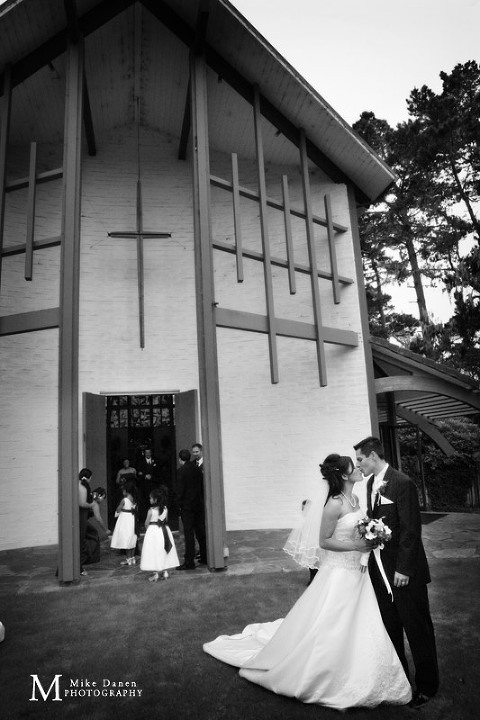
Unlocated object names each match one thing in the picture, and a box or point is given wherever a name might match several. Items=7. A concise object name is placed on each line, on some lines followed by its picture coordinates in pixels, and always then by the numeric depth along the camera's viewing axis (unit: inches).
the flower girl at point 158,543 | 249.6
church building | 312.2
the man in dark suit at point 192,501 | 278.5
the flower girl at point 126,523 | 287.4
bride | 125.6
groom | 127.7
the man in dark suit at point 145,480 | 390.3
